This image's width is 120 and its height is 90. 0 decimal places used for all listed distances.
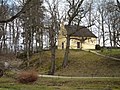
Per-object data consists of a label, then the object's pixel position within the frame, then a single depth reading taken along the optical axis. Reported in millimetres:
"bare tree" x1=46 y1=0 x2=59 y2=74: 47875
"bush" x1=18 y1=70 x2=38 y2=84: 28231
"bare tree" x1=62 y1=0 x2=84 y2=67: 49219
